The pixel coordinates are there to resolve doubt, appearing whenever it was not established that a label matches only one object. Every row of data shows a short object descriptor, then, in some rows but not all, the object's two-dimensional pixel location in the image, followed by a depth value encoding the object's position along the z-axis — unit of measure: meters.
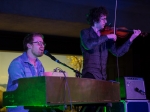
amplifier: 7.59
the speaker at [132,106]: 7.28
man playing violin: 4.78
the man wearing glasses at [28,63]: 4.23
